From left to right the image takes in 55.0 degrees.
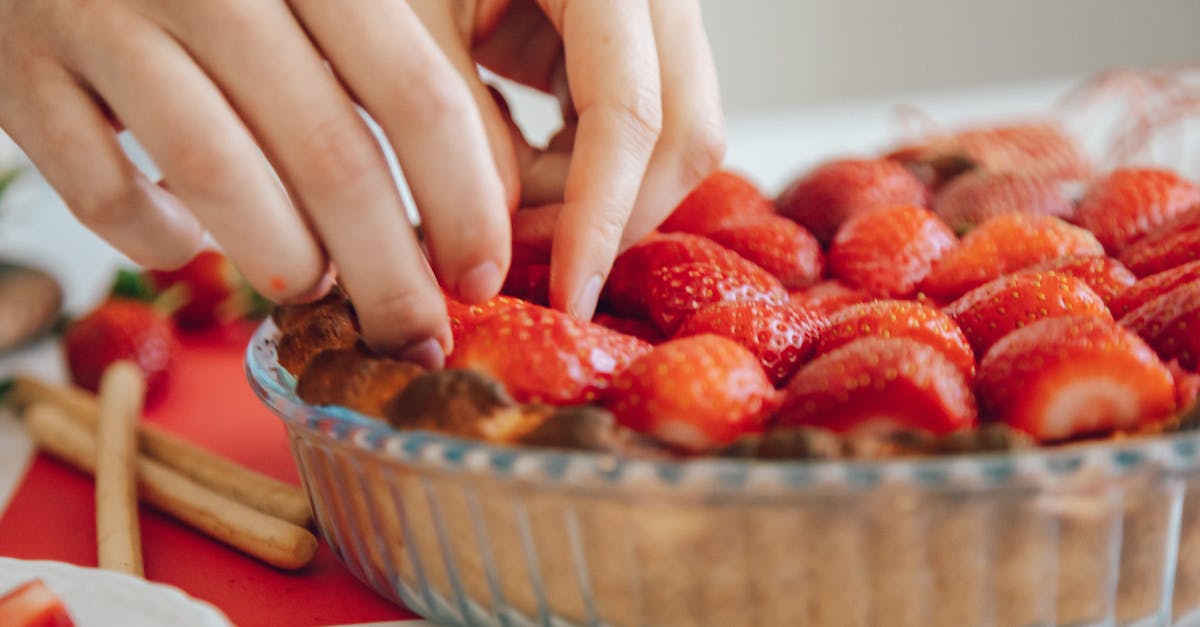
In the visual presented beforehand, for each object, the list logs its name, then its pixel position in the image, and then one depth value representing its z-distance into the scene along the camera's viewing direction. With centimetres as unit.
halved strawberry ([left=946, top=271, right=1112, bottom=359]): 62
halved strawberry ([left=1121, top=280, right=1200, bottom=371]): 57
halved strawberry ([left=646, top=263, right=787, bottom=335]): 68
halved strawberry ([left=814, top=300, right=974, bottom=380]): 59
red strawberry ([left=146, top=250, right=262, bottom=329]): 112
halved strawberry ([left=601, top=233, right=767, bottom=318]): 71
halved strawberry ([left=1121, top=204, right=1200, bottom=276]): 70
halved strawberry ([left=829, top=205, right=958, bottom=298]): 75
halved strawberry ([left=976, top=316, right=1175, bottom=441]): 50
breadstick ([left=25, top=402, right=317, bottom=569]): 66
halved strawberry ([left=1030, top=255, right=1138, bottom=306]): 67
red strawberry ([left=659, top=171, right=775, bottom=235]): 85
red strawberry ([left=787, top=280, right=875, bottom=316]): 71
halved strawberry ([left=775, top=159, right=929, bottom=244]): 87
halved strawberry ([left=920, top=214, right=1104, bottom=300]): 74
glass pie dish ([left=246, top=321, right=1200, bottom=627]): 43
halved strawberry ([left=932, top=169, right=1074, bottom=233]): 88
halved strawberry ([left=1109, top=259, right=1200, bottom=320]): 63
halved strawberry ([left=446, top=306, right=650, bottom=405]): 55
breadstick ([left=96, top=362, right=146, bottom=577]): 67
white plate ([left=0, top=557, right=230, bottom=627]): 51
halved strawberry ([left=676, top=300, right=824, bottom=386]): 60
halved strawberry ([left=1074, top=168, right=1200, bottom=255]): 81
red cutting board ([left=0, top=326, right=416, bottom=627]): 63
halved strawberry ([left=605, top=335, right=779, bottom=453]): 51
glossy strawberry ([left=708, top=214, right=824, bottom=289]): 78
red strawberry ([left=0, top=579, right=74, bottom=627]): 51
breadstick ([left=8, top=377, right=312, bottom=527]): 71
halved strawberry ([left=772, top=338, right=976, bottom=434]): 50
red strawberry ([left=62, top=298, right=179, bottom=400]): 96
